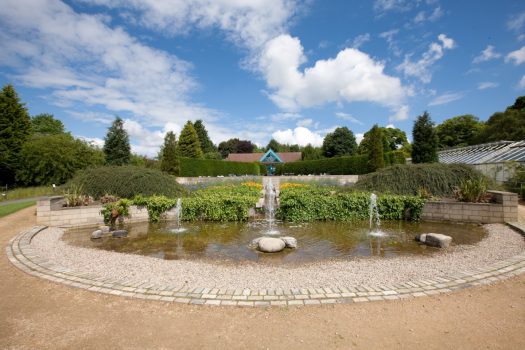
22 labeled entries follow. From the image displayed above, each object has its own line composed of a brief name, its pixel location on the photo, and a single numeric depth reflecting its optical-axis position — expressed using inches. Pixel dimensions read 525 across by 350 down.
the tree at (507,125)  1471.5
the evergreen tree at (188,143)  1680.6
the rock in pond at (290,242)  276.5
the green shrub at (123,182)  477.1
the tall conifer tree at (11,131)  945.5
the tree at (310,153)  2014.0
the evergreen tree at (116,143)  1146.7
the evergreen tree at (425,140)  970.7
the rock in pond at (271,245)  265.2
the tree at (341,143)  2176.4
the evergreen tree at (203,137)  2422.5
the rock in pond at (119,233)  335.0
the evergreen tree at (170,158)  1124.5
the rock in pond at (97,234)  326.3
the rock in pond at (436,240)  268.8
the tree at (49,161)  852.6
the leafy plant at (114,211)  408.0
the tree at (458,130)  2139.5
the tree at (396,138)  2566.4
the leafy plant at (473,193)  395.5
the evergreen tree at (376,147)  1053.8
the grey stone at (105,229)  345.1
